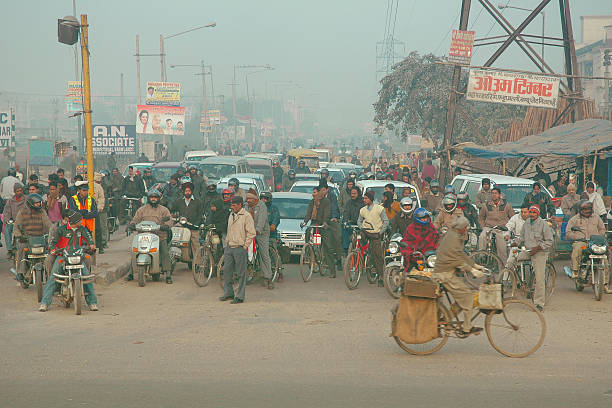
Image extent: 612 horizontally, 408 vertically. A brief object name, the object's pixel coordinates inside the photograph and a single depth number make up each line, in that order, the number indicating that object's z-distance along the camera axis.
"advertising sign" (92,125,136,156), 51.25
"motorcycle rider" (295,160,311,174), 37.86
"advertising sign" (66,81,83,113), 52.20
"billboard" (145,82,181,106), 55.78
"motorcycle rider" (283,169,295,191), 31.27
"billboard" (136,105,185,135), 54.58
